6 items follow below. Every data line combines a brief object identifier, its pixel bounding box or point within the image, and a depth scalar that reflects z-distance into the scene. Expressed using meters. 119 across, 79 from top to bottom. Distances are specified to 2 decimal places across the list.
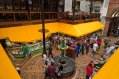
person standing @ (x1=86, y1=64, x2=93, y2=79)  5.10
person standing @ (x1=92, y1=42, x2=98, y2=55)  8.03
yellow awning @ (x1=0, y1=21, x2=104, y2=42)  7.59
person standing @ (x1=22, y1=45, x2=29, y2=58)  7.30
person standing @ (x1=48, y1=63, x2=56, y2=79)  4.93
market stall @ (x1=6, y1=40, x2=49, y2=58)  7.43
